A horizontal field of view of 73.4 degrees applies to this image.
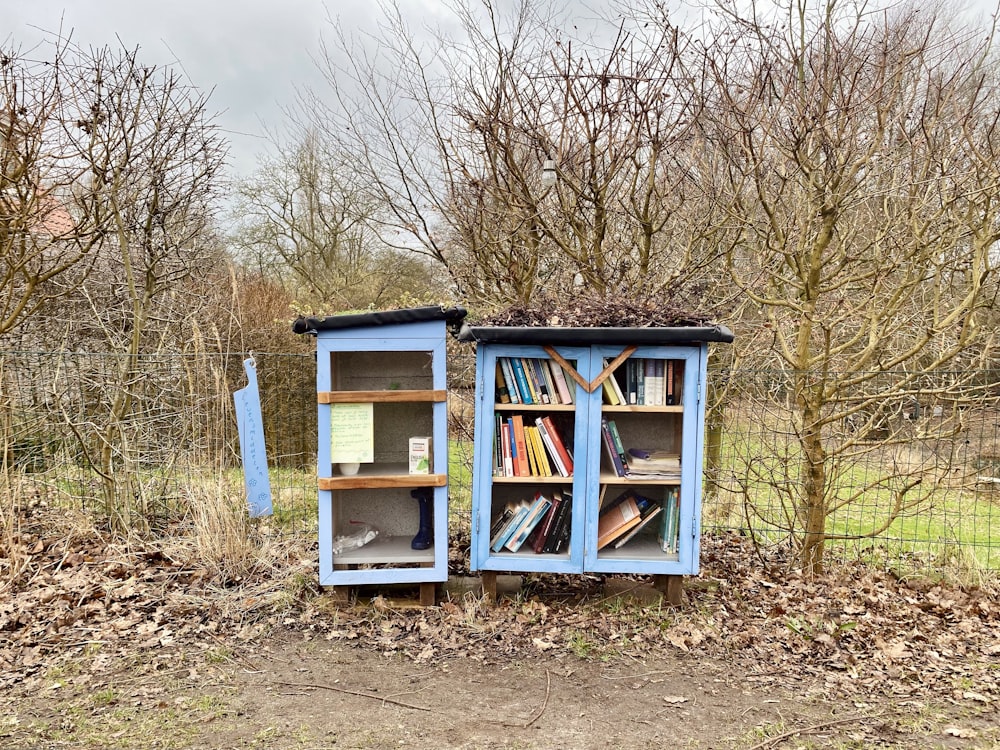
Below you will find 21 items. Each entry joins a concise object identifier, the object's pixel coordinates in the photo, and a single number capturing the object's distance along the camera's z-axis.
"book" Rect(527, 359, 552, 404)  3.95
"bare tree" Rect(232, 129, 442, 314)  14.23
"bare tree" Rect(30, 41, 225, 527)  4.97
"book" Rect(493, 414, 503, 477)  3.99
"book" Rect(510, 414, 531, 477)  3.98
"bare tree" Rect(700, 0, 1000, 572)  4.46
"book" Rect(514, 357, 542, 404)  3.94
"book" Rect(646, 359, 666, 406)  3.91
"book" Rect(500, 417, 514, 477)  3.98
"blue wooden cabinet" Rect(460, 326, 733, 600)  3.80
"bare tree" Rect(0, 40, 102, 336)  4.53
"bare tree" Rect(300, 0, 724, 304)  5.22
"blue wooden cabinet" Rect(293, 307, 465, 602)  3.86
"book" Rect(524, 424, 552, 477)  3.98
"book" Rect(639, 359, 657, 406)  3.91
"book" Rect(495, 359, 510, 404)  3.97
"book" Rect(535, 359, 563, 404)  3.94
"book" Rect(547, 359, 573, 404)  3.93
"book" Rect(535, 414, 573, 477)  3.96
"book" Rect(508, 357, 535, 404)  3.94
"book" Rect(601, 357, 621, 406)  3.89
